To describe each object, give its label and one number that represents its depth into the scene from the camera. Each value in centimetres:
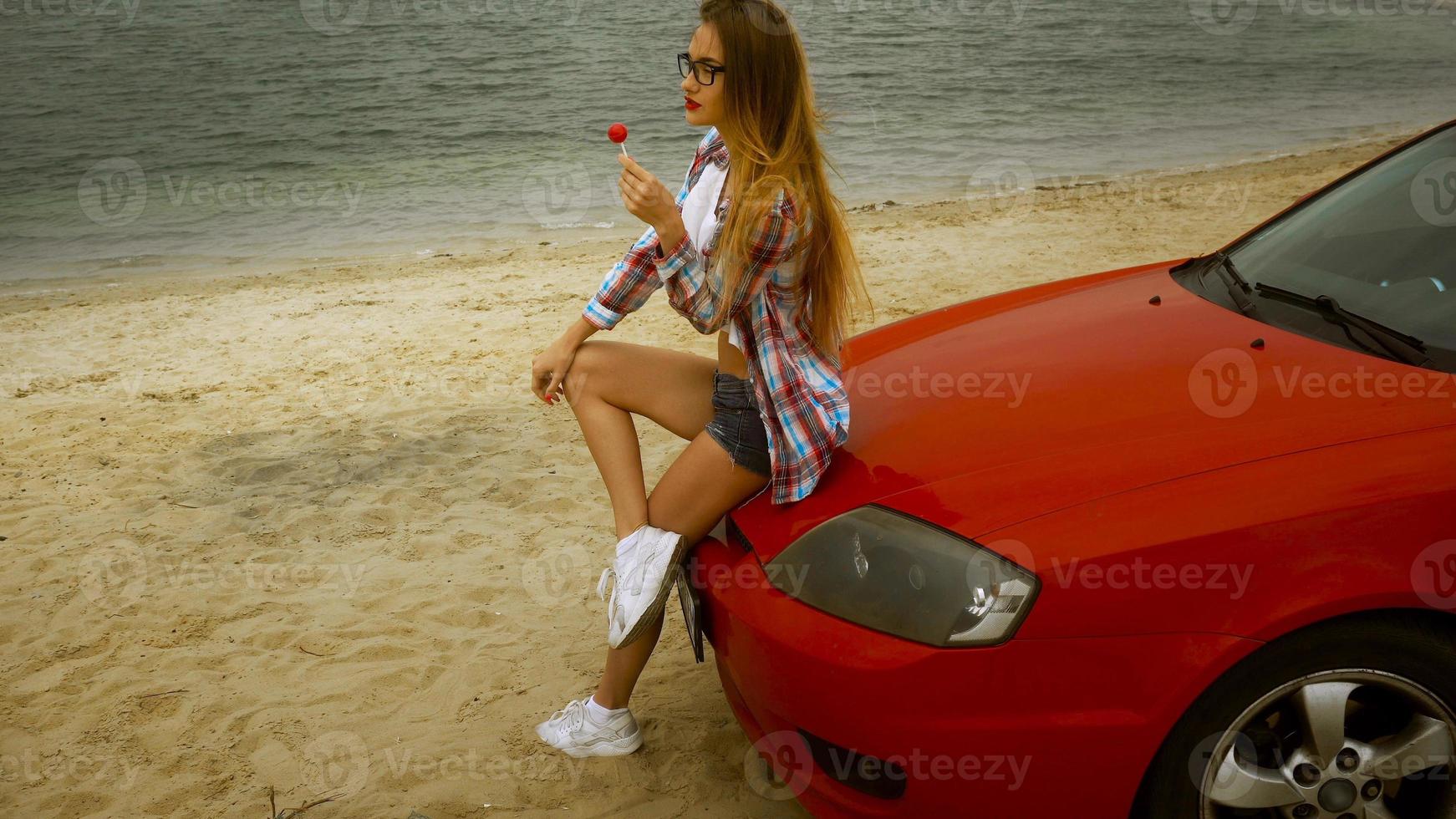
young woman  256
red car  196
